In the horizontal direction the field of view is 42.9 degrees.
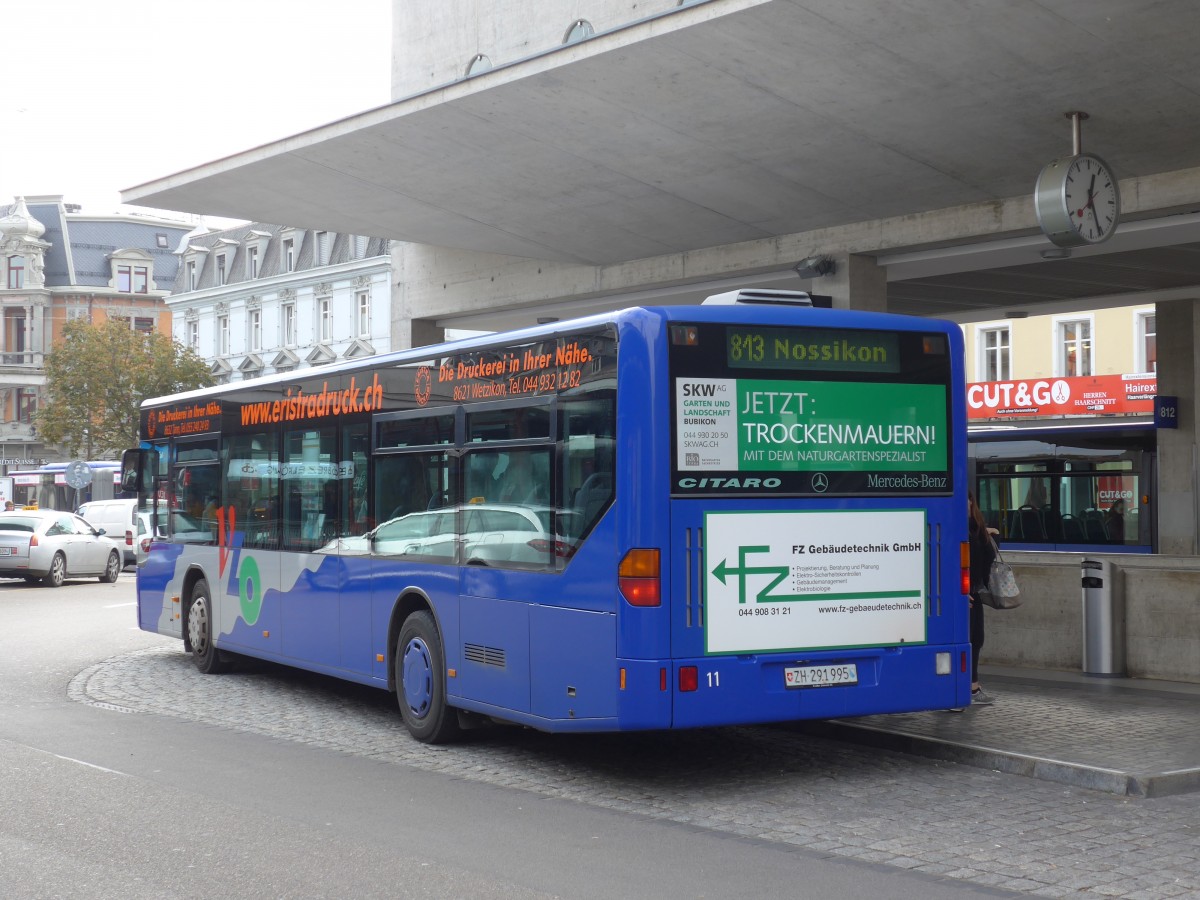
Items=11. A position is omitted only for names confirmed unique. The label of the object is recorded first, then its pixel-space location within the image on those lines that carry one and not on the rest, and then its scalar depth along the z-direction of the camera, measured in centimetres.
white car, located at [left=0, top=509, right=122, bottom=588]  3020
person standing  1202
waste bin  1358
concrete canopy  1053
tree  6156
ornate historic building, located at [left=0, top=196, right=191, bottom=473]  8475
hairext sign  4397
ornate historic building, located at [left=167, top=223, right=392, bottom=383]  6469
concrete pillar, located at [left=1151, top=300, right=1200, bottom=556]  2289
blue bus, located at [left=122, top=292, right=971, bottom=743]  866
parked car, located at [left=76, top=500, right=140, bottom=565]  3909
